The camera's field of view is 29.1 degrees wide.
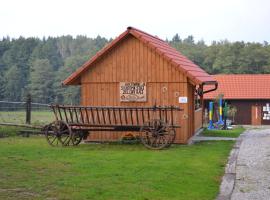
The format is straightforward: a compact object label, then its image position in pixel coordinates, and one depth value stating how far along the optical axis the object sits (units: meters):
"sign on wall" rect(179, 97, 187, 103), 19.49
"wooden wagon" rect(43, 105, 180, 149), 18.03
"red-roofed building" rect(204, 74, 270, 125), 42.56
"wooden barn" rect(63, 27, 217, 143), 19.59
